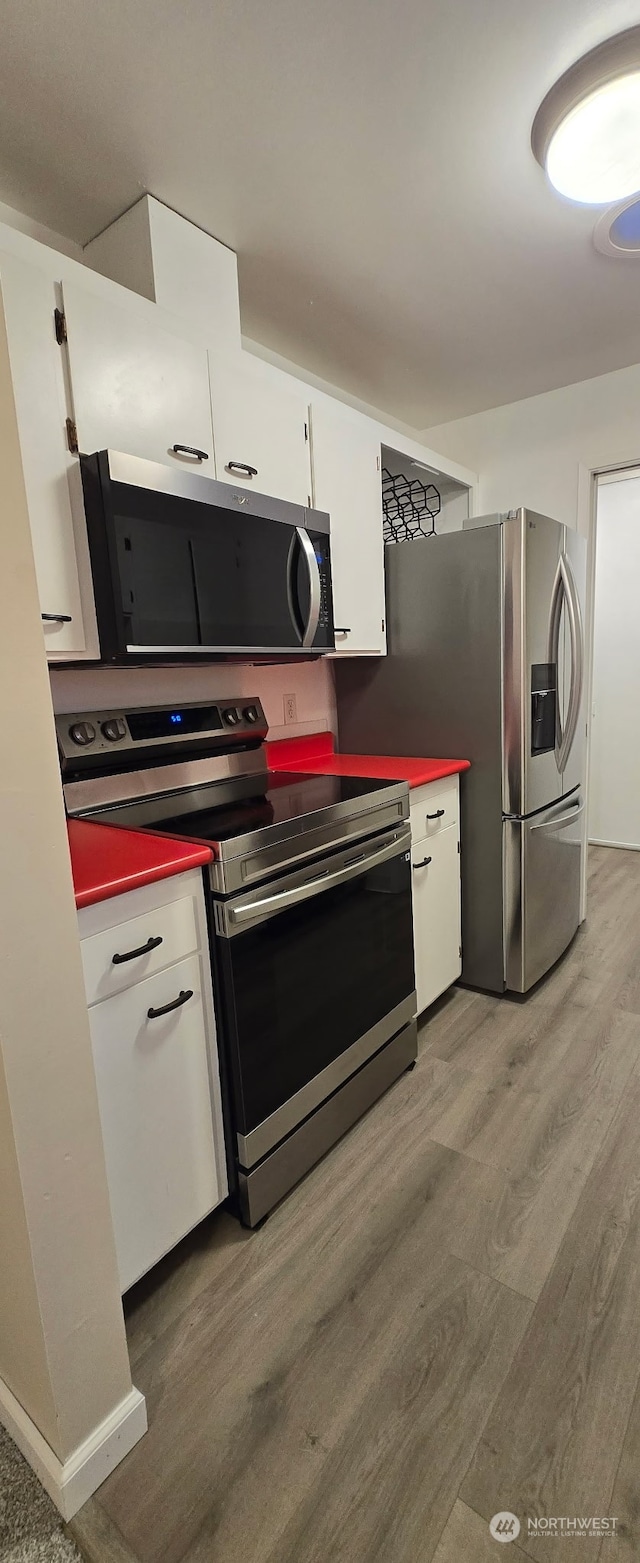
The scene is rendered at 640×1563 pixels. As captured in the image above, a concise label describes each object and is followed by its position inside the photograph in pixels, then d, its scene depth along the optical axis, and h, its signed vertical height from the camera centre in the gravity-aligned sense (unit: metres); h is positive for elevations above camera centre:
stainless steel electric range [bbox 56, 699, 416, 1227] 1.33 -0.53
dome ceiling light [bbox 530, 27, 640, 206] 1.33 +1.20
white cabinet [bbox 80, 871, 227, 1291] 1.13 -0.73
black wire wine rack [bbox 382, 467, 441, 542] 3.05 +0.80
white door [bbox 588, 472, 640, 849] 3.88 -0.04
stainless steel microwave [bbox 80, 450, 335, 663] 1.34 +0.28
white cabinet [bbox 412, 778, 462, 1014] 2.06 -0.79
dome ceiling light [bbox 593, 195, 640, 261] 1.74 +1.20
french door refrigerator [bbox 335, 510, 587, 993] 2.12 -0.10
